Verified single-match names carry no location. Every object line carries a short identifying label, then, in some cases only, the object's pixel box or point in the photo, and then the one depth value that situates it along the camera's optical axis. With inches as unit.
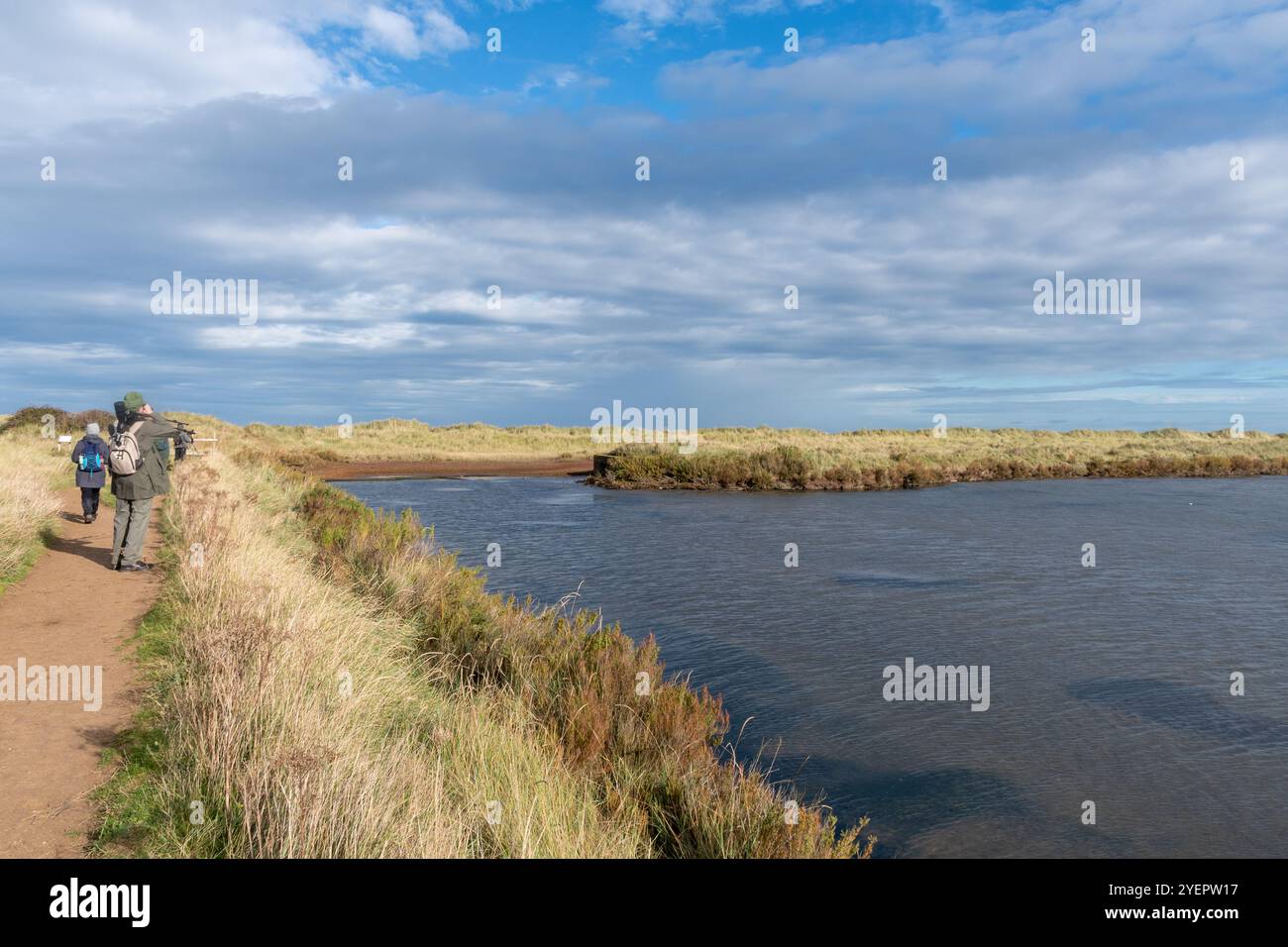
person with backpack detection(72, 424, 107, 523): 613.3
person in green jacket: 461.4
